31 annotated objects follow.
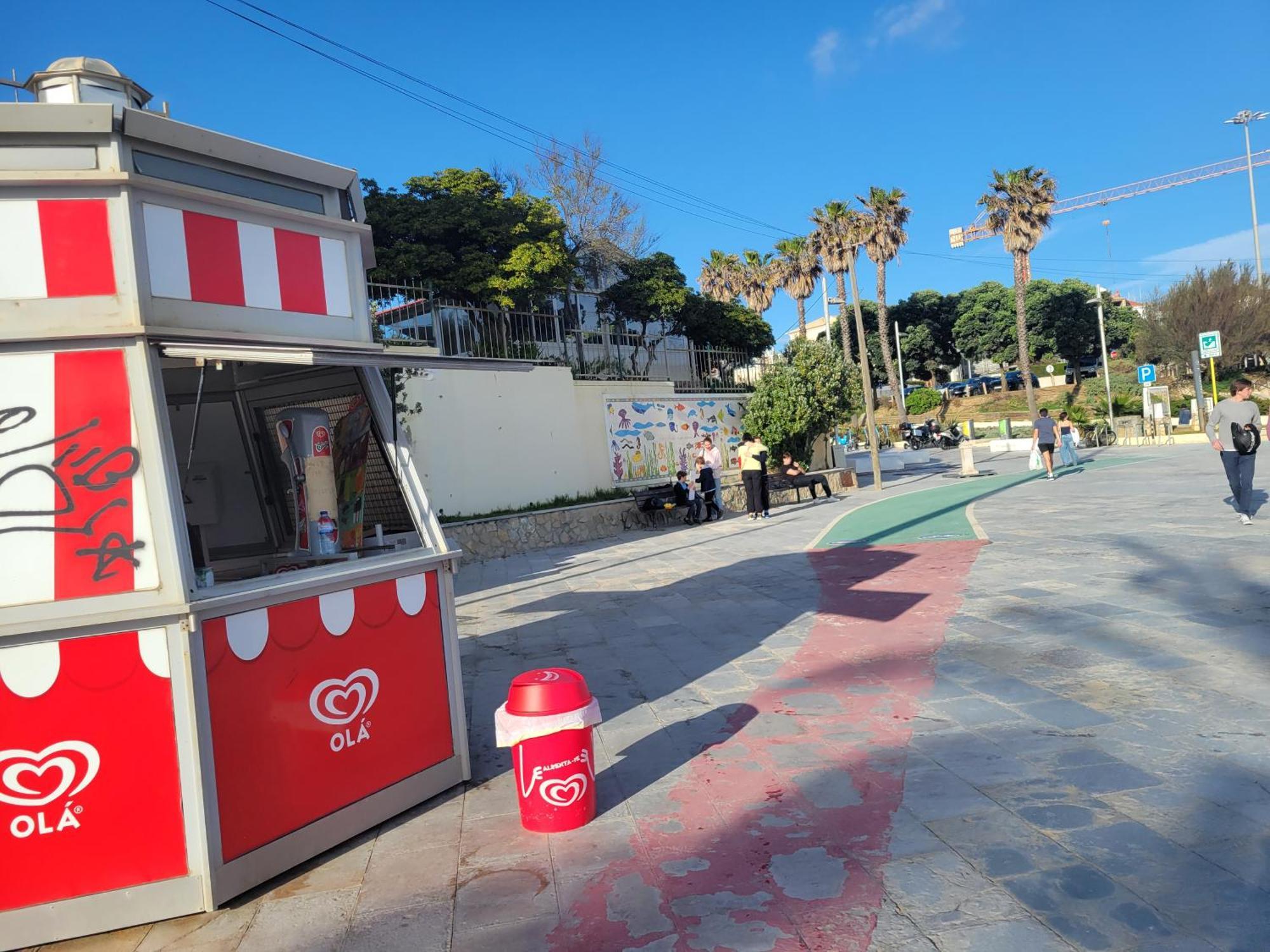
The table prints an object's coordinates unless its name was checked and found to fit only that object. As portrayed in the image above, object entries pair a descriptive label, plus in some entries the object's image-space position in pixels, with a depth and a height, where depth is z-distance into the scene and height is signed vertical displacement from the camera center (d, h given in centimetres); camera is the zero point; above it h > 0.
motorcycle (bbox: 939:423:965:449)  4166 -20
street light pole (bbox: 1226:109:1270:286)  4955 +1696
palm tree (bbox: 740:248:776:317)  4084 +829
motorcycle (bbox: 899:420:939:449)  4234 +7
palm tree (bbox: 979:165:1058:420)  3822 +989
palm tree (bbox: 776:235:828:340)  3934 +832
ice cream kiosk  331 -35
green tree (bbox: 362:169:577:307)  2012 +585
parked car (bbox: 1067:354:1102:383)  6347 +413
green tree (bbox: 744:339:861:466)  2128 +125
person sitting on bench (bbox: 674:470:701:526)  1800 -82
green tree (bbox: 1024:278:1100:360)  5988 +715
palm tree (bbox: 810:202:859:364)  3591 +899
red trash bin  389 -123
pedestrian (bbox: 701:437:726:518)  1819 -1
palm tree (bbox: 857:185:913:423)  3728 +950
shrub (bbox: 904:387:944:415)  5506 +238
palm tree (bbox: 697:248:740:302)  4209 +897
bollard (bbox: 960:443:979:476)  2380 -80
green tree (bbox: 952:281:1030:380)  6000 +757
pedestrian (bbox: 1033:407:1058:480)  1903 -25
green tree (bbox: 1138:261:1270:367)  4441 +493
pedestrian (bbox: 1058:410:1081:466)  2291 -49
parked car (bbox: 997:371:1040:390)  6234 +361
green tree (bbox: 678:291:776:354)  2561 +402
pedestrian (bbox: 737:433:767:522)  1708 -28
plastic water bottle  462 -21
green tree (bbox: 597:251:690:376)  2438 +487
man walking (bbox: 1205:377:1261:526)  1030 -36
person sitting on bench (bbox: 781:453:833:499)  2047 -68
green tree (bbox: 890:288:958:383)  6525 +885
